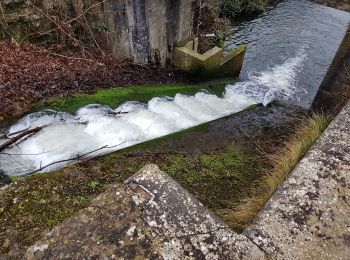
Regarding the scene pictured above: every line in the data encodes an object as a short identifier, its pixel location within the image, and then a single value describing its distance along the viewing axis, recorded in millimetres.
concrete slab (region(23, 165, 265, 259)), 2111
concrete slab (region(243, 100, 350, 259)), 2410
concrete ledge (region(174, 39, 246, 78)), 10219
